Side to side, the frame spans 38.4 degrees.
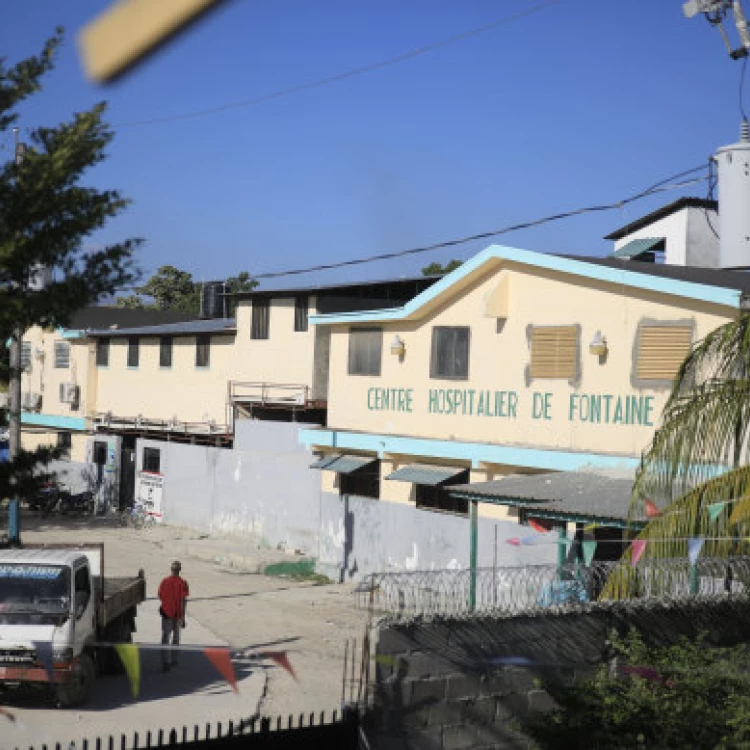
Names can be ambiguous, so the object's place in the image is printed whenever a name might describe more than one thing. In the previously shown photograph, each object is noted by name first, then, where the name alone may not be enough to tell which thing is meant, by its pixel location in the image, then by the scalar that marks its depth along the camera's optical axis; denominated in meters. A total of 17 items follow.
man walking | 16.17
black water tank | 46.41
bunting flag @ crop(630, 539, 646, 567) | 11.05
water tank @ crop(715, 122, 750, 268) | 14.27
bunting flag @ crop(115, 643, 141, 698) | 11.09
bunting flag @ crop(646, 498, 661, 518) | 11.93
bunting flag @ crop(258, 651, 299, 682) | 9.18
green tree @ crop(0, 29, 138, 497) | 6.68
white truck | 13.33
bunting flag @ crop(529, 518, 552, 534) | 17.65
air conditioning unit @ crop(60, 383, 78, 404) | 42.62
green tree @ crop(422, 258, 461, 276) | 60.72
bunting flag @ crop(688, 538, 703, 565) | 10.19
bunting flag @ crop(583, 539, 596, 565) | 17.69
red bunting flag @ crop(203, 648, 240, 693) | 9.35
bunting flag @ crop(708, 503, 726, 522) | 10.63
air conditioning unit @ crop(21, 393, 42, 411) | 45.56
